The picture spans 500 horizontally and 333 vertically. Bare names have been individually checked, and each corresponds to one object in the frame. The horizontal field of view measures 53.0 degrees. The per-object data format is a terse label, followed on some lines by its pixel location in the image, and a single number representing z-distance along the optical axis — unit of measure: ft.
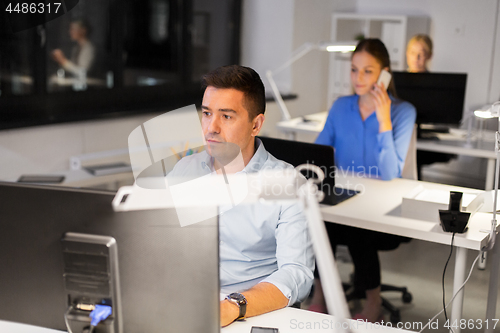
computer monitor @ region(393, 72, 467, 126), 11.62
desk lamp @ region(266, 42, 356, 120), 9.80
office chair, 8.05
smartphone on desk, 3.81
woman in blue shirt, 8.30
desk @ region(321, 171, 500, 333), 5.94
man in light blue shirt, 4.35
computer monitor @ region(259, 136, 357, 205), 6.23
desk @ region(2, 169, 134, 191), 8.84
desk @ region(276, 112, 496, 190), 10.69
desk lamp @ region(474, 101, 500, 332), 5.62
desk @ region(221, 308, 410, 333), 3.90
